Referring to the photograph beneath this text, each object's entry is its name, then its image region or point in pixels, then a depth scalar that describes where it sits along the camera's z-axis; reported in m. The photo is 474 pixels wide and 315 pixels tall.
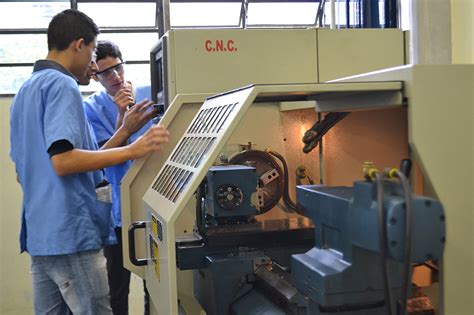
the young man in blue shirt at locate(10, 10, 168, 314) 1.77
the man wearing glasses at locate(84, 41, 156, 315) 2.44
